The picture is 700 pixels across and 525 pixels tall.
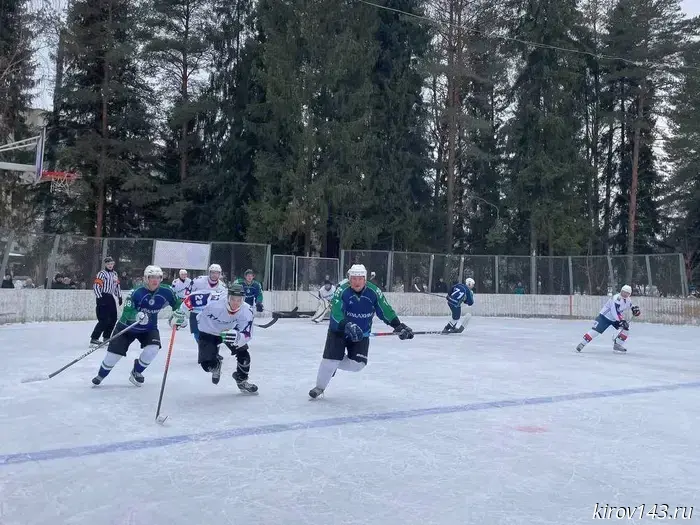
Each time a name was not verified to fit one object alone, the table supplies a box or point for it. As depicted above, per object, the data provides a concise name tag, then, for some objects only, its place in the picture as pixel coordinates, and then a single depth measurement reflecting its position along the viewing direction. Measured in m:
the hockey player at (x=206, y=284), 7.91
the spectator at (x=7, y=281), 15.14
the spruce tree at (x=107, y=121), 28.95
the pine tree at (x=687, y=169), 32.59
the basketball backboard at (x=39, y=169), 16.75
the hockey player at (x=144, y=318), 7.31
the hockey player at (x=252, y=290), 11.63
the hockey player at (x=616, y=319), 12.54
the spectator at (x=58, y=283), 16.78
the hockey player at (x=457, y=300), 16.02
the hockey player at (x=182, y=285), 13.65
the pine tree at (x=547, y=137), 33.25
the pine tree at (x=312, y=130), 28.56
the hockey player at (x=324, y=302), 18.36
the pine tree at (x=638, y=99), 33.25
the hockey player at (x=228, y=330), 6.87
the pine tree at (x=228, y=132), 31.14
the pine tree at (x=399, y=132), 31.59
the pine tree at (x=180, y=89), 30.56
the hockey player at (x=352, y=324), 6.71
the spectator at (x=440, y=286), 24.84
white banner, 19.38
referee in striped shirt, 11.26
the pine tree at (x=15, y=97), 20.70
